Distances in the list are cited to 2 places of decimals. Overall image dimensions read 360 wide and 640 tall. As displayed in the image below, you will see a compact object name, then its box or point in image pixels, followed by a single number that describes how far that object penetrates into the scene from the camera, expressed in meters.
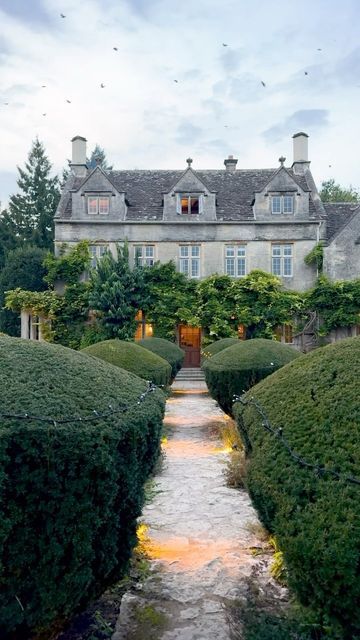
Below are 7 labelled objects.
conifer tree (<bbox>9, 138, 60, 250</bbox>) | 46.44
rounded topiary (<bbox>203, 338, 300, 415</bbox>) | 10.72
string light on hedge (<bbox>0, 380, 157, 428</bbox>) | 2.84
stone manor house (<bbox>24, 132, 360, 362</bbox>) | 27.58
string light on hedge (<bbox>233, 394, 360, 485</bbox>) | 2.46
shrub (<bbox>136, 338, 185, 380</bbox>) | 17.64
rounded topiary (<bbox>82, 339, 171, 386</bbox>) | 10.49
